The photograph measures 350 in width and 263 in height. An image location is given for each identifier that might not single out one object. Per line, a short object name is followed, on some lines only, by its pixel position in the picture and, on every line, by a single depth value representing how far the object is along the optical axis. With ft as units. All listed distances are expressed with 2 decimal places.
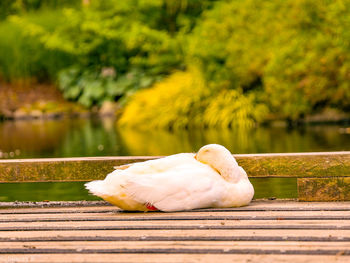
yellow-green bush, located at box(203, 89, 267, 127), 132.87
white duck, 29.25
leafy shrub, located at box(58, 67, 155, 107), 203.00
